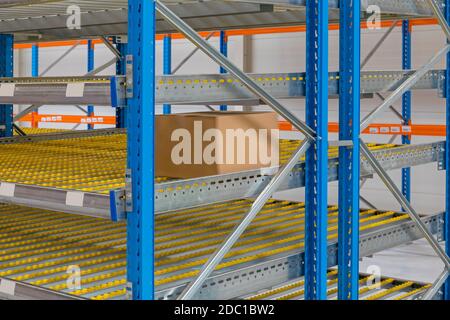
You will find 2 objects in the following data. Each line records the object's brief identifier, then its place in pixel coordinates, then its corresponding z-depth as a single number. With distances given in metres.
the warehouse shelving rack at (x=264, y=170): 2.90
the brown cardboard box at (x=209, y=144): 3.55
